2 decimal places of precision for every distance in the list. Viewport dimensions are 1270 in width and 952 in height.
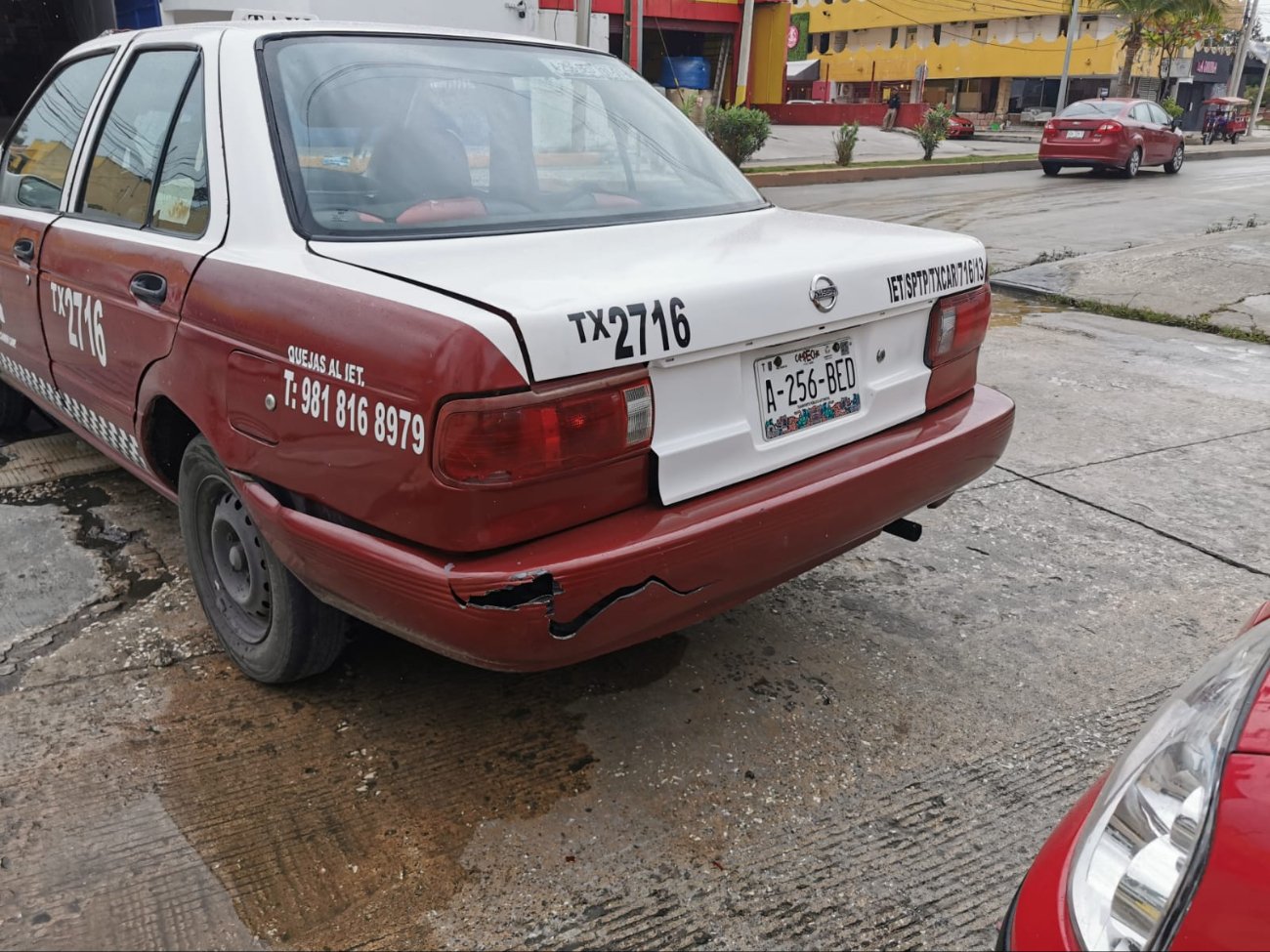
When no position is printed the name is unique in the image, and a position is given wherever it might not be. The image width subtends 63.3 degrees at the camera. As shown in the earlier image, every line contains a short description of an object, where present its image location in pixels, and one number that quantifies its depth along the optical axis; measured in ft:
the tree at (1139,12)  109.60
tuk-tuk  116.06
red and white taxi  6.64
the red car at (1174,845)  3.92
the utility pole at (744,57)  92.73
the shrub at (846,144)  67.31
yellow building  161.07
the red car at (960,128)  123.34
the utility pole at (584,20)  40.32
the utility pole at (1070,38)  113.68
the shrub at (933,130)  76.79
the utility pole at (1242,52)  139.03
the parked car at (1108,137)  63.26
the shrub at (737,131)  62.28
